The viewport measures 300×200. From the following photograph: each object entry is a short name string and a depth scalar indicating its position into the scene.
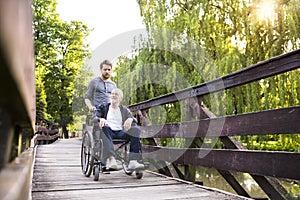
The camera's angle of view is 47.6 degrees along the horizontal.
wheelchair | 3.00
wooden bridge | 0.24
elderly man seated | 2.99
